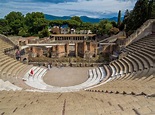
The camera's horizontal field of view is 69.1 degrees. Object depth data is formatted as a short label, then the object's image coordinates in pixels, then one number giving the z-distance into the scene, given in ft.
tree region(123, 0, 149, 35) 69.07
